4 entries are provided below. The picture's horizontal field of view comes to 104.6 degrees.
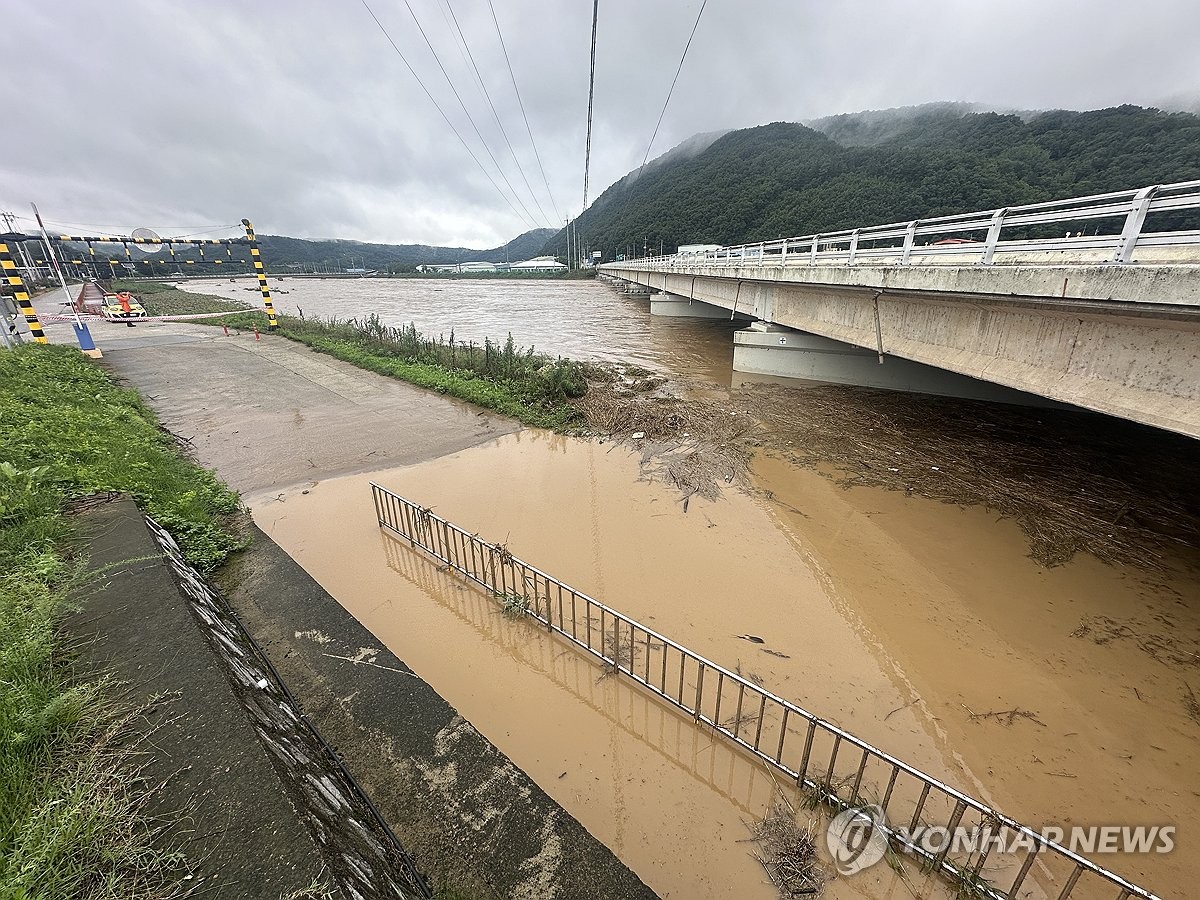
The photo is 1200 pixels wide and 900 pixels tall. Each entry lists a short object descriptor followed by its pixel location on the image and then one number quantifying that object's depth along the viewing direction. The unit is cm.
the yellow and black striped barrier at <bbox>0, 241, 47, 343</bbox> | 1367
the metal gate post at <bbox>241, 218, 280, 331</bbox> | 2068
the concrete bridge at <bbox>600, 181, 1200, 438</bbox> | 523
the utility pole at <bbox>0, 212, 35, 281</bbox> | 2293
